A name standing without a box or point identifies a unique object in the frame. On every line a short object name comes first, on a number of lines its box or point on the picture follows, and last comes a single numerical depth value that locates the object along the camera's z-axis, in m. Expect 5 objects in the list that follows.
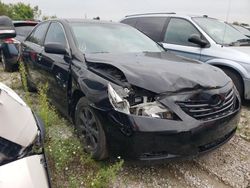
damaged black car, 1.63
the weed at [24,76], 3.24
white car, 0.85
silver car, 3.05
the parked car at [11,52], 4.61
